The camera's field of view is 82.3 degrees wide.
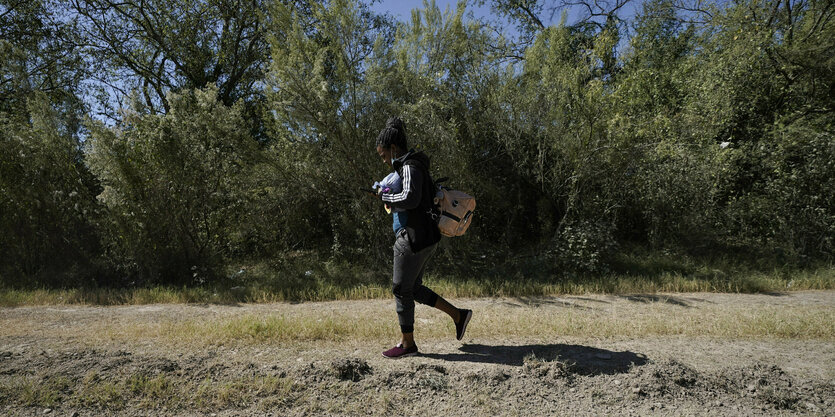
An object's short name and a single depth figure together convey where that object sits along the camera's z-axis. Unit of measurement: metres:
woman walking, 3.85
